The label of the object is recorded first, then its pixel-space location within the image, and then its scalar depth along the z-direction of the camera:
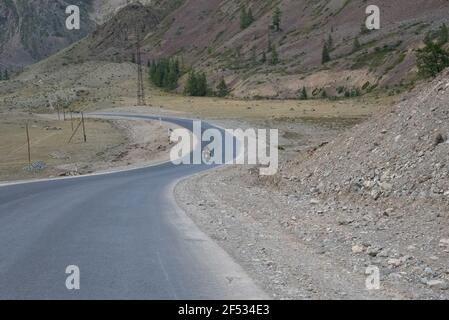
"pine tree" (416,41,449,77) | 46.97
